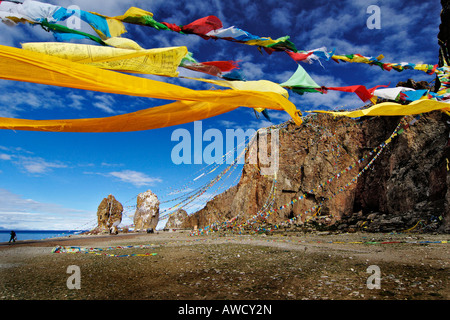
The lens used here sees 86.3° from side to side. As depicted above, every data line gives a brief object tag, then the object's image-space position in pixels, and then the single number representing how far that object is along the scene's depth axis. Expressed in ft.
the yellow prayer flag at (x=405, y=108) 19.60
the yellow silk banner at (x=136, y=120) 16.16
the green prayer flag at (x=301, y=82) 16.81
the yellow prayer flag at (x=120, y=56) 12.18
